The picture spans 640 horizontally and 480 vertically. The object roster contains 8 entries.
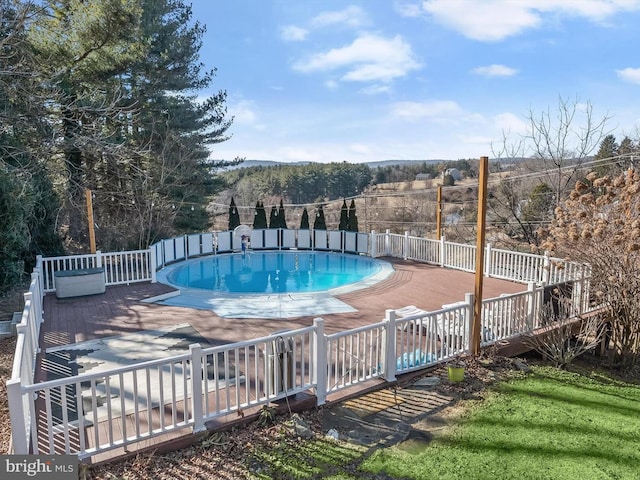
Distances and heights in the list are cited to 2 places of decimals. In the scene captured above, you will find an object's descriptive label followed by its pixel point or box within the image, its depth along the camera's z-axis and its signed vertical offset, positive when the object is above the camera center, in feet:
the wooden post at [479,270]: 18.86 -3.29
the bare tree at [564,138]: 50.83 +7.80
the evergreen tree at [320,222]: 61.10 -3.33
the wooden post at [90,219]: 31.66 -1.50
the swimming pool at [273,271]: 38.46 -7.70
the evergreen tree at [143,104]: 33.78 +11.97
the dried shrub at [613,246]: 19.88 -2.42
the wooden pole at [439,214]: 42.86 -1.52
